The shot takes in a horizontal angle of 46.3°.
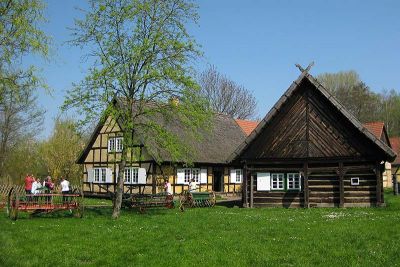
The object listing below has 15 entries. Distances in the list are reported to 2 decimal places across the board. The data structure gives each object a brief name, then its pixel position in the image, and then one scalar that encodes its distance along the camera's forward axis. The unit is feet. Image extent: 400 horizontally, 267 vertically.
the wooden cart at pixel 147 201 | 71.67
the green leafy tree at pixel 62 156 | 151.64
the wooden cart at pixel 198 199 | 84.38
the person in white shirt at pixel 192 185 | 107.09
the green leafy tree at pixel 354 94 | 206.08
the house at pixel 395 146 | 189.55
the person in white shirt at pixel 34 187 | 88.73
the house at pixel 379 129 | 139.42
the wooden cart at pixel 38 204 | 59.00
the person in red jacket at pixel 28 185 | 83.92
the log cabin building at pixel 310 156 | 77.66
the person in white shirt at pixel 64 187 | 83.21
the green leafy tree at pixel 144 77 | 60.59
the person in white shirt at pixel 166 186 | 91.66
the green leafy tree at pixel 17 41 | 37.88
